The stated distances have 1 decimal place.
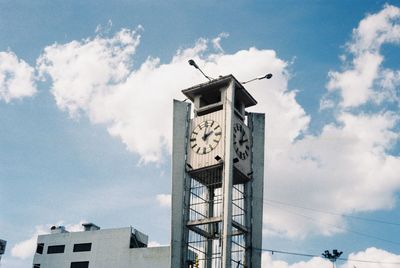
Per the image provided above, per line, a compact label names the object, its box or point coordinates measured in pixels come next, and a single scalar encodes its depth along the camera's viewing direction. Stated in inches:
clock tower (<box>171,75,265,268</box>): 1875.0
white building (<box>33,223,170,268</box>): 3211.1
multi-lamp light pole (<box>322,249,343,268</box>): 2329.0
